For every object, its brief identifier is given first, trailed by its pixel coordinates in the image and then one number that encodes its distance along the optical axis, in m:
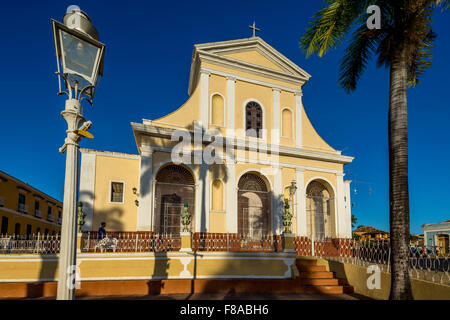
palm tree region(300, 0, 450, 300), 6.96
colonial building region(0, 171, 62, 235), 23.95
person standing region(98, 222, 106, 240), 11.13
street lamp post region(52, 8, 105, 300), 4.08
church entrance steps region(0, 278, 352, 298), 8.84
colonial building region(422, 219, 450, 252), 29.33
